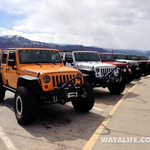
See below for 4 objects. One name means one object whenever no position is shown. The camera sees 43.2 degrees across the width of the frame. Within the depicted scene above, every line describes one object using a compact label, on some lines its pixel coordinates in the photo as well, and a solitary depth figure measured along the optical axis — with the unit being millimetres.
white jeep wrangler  7629
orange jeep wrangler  4410
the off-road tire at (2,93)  6771
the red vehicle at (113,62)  11302
